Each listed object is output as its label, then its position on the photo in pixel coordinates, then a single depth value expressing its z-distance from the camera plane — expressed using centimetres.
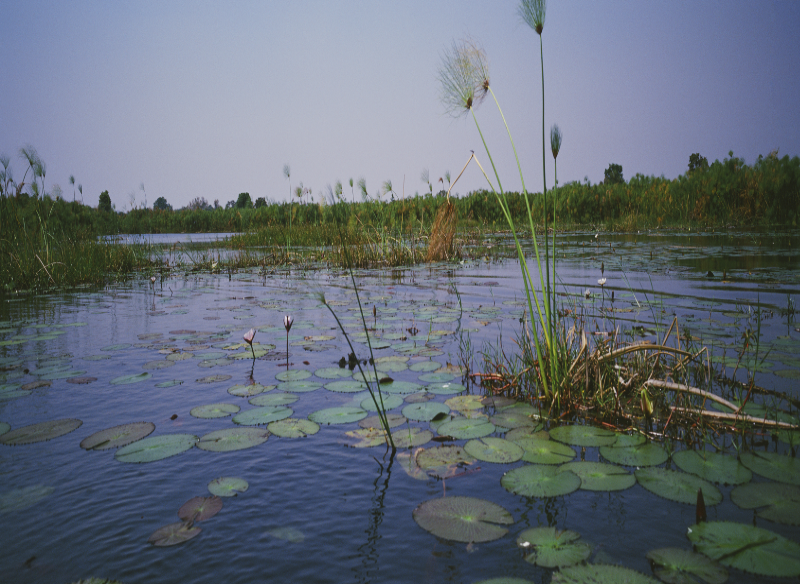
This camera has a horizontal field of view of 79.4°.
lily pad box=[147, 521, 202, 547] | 136
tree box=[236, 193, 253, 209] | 4185
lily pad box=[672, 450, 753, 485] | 164
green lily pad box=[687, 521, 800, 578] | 119
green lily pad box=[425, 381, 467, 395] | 259
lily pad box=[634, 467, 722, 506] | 152
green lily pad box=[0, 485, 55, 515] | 153
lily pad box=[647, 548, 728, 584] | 117
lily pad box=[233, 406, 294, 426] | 220
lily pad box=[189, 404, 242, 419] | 228
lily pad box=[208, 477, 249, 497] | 161
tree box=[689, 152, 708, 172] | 5681
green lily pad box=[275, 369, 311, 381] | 283
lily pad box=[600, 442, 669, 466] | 177
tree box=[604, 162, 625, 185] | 7193
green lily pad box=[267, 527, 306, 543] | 139
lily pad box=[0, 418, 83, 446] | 202
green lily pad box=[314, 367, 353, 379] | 288
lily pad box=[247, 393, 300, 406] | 243
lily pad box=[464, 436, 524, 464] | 183
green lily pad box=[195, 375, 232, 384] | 281
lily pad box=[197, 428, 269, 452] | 195
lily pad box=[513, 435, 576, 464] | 182
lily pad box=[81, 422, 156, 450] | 197
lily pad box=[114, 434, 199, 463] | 186
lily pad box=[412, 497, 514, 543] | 138
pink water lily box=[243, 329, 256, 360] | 286
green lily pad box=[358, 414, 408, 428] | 216
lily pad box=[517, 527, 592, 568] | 125
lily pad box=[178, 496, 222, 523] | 147
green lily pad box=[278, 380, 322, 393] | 264
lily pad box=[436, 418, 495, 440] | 204
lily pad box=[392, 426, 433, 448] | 196
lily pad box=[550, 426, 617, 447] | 194
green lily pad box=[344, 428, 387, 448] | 198
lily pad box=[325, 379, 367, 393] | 262
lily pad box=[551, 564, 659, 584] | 116
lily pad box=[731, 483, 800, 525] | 141
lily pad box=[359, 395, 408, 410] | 235
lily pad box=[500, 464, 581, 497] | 159
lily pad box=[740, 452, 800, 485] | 161
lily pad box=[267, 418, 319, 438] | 207
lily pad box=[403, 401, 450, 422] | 222
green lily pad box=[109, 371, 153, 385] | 278
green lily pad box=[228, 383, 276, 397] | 258
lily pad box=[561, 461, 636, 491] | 161
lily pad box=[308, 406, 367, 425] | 221
